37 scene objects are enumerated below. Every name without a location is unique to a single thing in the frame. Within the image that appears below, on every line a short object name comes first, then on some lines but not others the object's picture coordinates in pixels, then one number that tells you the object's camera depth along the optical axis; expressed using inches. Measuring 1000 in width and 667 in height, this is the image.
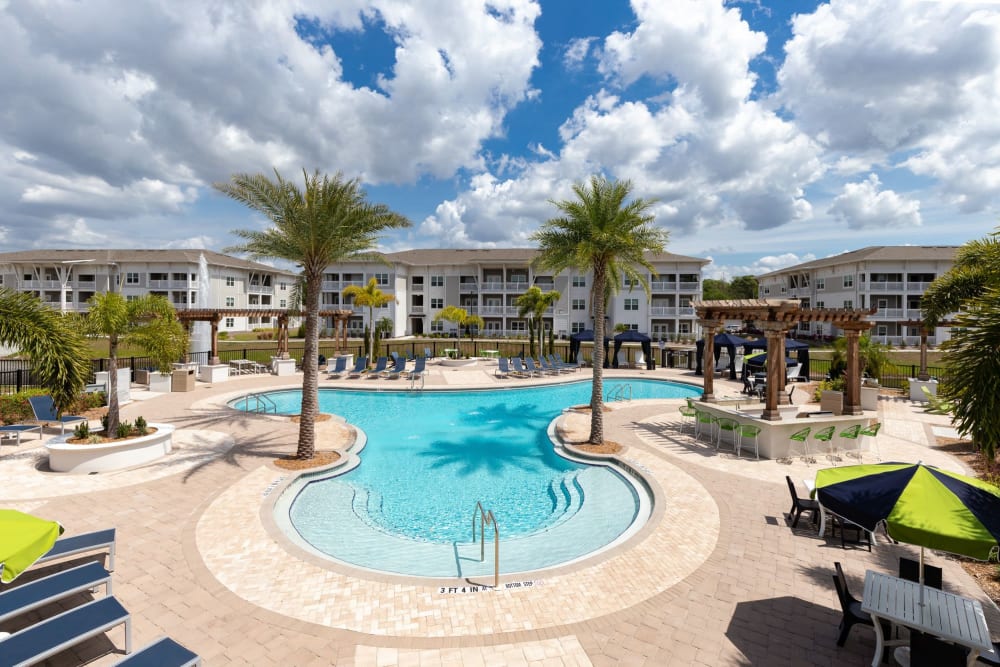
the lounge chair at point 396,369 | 1070.0
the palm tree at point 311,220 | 477.7
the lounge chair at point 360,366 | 1083.9
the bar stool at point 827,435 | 492.4
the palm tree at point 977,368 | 234.5
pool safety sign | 250.5
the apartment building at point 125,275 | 2156.7
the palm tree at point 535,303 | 1286.4
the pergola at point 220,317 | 1015.0
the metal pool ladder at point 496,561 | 247.4
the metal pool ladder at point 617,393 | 888.9
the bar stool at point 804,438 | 481.1
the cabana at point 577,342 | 1161.5
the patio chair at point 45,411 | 528.7
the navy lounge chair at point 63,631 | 166.7
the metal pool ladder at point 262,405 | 745.2
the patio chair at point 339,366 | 1125.7
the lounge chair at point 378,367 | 1064.2
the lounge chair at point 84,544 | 238.5
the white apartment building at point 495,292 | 1963.6
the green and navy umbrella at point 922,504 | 173.5
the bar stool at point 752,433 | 504.1
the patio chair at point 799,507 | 329.1
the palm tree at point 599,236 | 562.3
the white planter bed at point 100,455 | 418.9
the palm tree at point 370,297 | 1230.3
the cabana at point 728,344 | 1031.6
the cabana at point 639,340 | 1139.3
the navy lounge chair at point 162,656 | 164.9
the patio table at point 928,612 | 181.5
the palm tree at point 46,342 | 380.5
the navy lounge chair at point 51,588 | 194.2
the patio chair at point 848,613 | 201.2
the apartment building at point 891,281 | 1904.5
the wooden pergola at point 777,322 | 541.3
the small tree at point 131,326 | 468.8
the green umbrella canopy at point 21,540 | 160.7
